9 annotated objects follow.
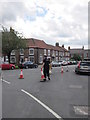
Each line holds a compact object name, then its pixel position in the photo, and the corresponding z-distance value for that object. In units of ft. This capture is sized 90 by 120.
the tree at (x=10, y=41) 111.80
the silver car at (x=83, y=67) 56.75
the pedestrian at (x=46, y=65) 39.81
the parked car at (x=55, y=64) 148.40
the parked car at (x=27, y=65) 110.22
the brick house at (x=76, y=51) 354.37
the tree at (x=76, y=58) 284.41
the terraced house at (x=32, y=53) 171.83
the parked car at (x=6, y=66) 91.81
